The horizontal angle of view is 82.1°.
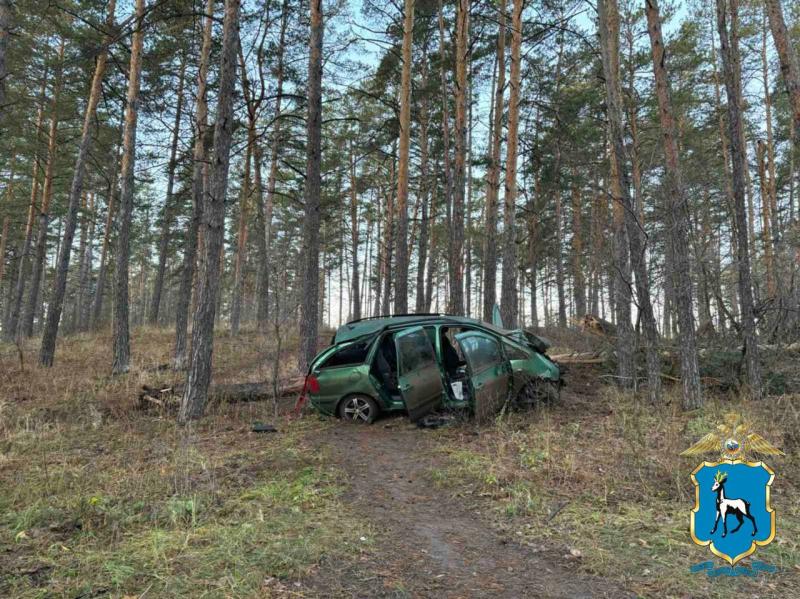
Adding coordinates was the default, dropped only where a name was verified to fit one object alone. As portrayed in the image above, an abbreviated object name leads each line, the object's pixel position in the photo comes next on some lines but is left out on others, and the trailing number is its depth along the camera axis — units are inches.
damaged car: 290.0
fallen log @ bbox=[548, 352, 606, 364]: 443.2
